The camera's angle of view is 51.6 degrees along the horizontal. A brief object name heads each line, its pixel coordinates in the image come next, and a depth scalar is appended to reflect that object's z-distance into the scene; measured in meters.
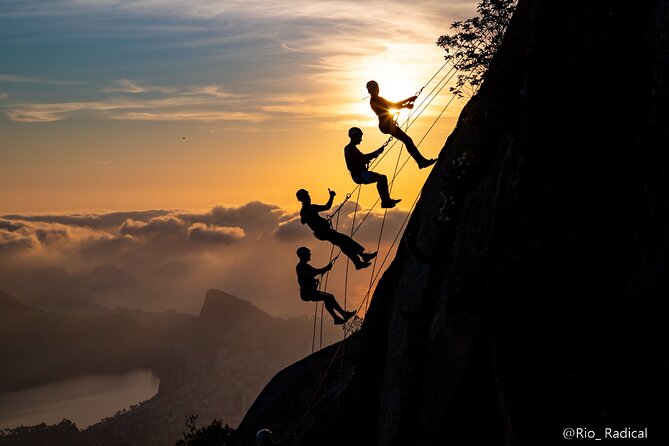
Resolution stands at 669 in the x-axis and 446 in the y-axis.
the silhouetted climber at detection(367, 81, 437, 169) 19.66
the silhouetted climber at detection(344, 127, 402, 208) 20.38
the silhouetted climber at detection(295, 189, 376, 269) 21.19
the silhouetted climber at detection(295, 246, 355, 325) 22.64
